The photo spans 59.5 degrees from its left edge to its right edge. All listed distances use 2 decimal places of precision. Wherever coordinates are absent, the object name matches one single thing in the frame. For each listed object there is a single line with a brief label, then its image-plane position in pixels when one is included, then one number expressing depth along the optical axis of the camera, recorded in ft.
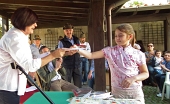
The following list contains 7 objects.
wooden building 7.54
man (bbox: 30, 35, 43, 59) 7.64
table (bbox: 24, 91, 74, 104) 4.90
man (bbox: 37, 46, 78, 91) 7.46
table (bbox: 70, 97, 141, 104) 3.89
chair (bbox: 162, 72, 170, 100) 11.63
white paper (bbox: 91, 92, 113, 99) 4.20
